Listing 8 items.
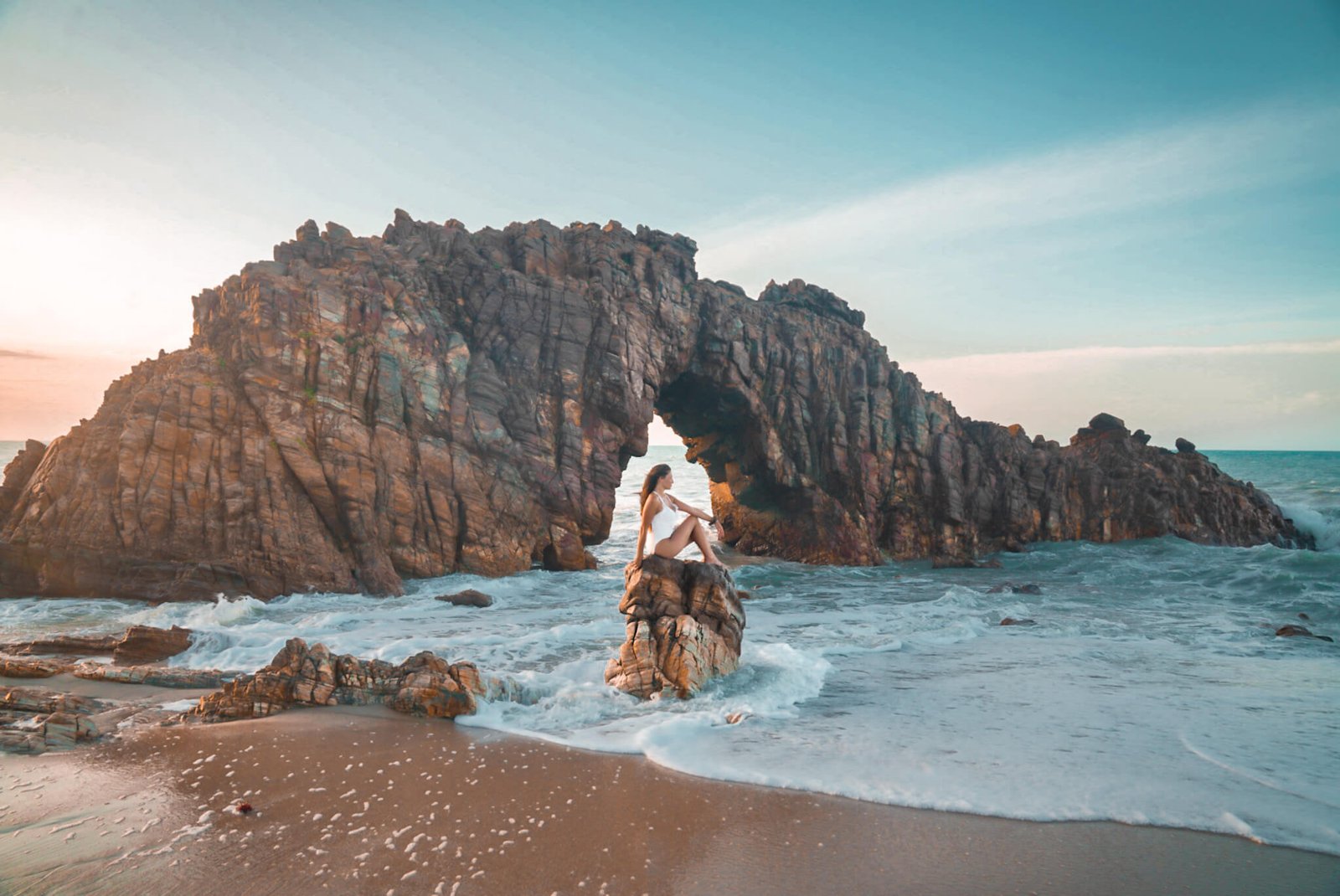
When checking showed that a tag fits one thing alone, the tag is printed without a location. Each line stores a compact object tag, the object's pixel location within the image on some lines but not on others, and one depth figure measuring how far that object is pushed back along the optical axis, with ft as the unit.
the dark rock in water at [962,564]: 101.15
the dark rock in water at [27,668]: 33.81
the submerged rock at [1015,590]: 74.00
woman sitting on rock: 34.50
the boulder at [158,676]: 32.86
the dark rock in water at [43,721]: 22.85
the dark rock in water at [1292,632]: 48.56
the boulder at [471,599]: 62.39
